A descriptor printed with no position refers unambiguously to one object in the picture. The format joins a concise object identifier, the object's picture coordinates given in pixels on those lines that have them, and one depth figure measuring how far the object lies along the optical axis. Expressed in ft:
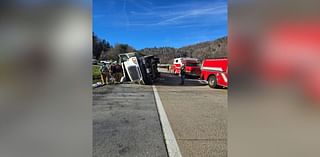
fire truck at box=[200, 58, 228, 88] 44.46
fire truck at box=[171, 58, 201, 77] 70.18
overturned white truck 52.42
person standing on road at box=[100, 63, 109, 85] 50.88
